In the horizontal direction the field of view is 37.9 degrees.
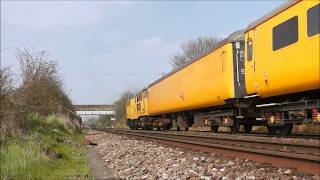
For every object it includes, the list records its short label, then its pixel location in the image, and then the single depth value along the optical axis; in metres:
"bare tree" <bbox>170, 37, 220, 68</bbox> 76.56
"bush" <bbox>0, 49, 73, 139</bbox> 15.23
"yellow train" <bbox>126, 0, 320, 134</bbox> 10.27
